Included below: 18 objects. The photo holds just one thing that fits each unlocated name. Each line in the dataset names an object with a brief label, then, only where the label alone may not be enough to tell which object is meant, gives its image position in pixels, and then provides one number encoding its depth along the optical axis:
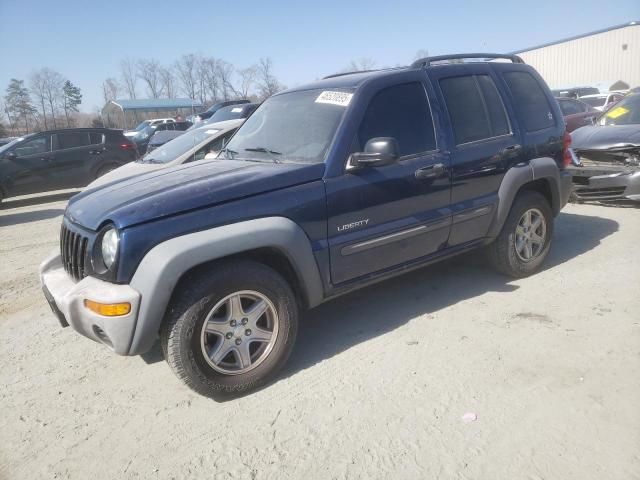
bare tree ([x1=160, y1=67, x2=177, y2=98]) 80.88
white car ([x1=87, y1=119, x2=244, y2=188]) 6.66
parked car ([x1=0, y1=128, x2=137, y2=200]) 10.61
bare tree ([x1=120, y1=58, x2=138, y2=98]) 80.56
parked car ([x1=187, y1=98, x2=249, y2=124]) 17.12
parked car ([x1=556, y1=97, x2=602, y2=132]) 12.45
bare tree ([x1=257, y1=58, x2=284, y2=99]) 62.94
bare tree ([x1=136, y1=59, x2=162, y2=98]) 80.88
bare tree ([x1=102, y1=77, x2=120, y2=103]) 79.04
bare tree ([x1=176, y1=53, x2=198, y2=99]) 78.38
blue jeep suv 2.58
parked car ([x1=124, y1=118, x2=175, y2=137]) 29.92
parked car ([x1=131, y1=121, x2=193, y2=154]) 19.08
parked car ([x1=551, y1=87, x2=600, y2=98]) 22.92
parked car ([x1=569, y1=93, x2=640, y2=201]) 6.16
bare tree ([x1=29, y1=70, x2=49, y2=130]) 64.19
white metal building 38.62
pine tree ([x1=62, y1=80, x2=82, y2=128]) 71.90
